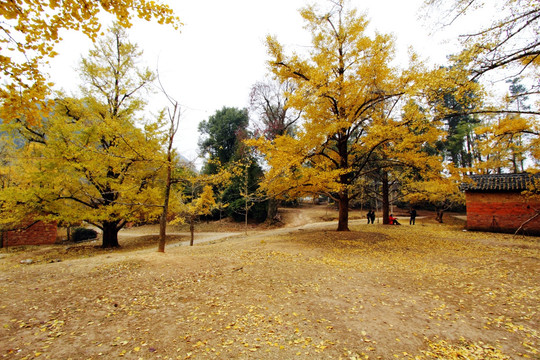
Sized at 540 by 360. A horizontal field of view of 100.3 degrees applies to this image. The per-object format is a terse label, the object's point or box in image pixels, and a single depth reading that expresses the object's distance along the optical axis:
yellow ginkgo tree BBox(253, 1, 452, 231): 9.59
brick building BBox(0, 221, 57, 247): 15.20
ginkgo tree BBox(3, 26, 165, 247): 9.96
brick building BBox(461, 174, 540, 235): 13.68
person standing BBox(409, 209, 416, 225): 19.77
